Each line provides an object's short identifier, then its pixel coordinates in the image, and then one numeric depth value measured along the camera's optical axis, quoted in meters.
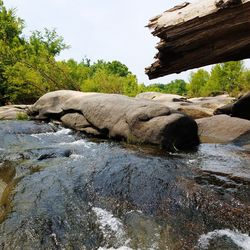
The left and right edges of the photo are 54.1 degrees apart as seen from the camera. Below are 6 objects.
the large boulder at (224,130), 6.56
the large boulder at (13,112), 10.55
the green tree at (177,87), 68.16
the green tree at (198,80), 37.76
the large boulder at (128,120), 5.84
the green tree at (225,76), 30.27
